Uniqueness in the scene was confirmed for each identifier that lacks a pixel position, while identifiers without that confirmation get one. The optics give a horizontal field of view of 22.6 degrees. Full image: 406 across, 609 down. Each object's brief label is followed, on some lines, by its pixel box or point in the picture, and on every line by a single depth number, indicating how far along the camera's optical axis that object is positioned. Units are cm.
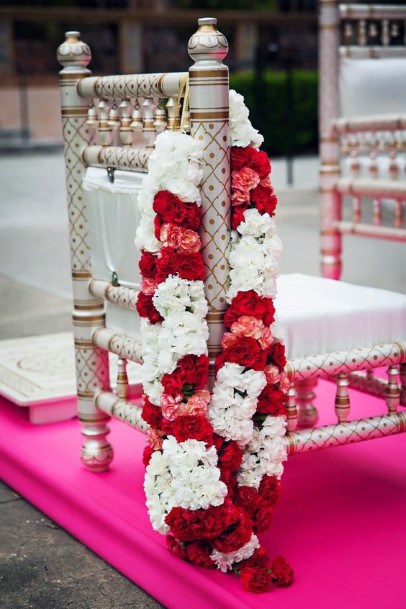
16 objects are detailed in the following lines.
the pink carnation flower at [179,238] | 215
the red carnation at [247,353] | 218
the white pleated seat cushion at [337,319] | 254
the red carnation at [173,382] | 217
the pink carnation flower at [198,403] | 217
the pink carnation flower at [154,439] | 229
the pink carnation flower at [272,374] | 224
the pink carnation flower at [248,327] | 219
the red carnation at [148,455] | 233
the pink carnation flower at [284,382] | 229
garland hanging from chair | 216
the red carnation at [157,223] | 219
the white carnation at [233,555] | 221
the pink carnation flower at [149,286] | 225
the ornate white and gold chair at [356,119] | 432
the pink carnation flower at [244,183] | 221
